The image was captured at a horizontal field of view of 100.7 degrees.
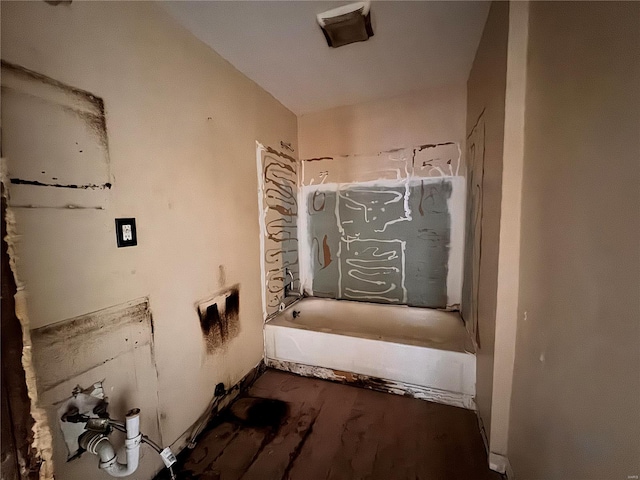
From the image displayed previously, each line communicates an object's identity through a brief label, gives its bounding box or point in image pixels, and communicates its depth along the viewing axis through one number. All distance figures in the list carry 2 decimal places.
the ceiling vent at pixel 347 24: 1.37
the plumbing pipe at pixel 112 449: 0.96
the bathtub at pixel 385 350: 1.74
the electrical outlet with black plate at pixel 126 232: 1.11
